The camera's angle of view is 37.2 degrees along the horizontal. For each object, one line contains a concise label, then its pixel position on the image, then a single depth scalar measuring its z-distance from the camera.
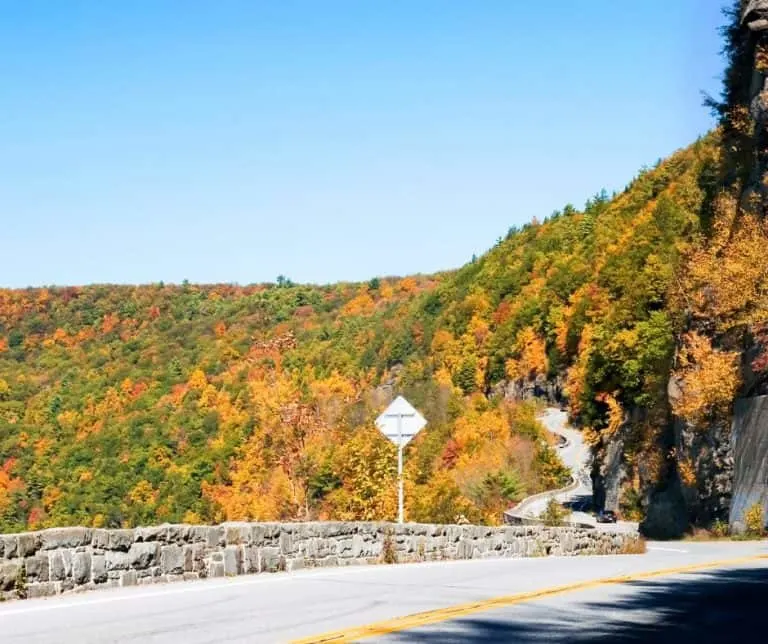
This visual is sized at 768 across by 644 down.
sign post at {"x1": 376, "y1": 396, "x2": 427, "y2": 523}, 22.41
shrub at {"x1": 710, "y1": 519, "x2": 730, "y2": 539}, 36.45
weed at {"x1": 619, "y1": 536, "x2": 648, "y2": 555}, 27.11
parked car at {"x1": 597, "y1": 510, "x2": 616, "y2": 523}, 59.31
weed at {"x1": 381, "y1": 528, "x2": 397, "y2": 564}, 19.09
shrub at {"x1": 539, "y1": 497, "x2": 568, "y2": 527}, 35.95
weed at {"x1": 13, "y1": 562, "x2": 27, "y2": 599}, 11.87
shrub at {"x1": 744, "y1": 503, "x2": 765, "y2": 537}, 32.62
